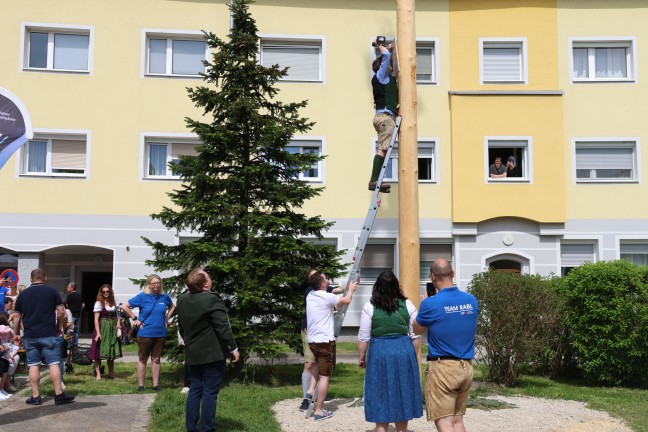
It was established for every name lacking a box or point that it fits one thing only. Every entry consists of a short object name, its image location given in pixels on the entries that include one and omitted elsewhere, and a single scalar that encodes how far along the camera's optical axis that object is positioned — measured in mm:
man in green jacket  7410
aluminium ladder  9094
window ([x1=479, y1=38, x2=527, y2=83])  19781
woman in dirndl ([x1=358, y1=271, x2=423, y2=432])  6805
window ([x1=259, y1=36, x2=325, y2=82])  19750
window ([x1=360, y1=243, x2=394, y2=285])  19609
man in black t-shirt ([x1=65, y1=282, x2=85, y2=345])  15516
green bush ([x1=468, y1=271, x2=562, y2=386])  11406
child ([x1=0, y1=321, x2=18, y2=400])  9867
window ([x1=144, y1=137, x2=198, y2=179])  19125
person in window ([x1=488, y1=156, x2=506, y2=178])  19359
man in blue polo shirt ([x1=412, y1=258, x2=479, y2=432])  6324
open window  19281
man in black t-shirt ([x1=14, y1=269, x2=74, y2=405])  9219
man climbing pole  9992
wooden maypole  9359
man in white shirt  8719
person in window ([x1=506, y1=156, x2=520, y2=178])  19391
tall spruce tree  11500
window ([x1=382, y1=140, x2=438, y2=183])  19531
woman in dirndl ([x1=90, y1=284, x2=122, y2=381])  11953
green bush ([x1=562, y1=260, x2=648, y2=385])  11625
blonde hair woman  10672
